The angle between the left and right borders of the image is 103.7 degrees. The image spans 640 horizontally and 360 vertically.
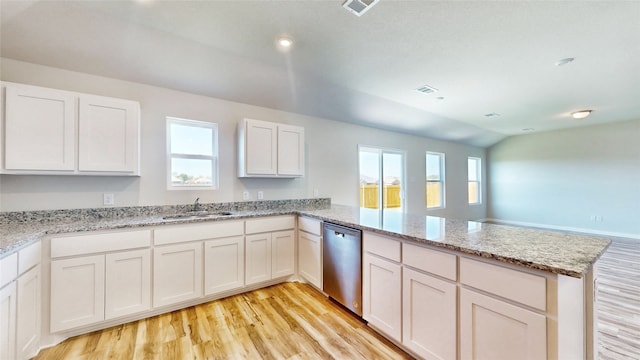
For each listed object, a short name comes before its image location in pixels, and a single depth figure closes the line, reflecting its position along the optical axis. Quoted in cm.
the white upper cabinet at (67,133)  202
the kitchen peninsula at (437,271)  119
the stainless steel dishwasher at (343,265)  226
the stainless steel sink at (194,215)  268
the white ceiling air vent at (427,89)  349
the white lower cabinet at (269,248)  285
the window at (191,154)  300
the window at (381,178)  488
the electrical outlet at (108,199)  256
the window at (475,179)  749
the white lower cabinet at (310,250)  280
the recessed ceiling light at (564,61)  271
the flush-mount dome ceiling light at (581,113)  458
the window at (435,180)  626
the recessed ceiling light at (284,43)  224
